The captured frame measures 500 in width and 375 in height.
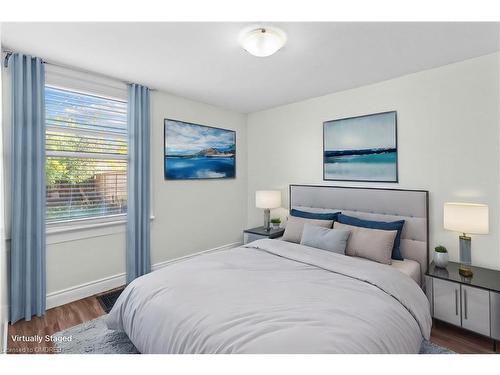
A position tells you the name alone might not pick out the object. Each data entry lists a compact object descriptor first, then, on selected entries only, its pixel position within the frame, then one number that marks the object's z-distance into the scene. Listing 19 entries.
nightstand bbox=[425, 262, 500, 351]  1.98
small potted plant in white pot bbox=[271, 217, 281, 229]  3.87
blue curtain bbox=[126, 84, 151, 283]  3.07
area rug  1.95
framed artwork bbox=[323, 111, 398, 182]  2.94
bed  1.32
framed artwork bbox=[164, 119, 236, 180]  3.54
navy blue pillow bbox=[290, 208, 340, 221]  3.05
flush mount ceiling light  1.90
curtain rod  2.28
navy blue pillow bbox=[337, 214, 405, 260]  2.61
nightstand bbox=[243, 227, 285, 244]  3.58
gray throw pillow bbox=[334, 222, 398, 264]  2.42
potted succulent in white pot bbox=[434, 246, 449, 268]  2.38
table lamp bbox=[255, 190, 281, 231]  3.76
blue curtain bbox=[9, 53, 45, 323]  2.29
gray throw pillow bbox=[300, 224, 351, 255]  2.57
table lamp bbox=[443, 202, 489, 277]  2.18
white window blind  2.62
